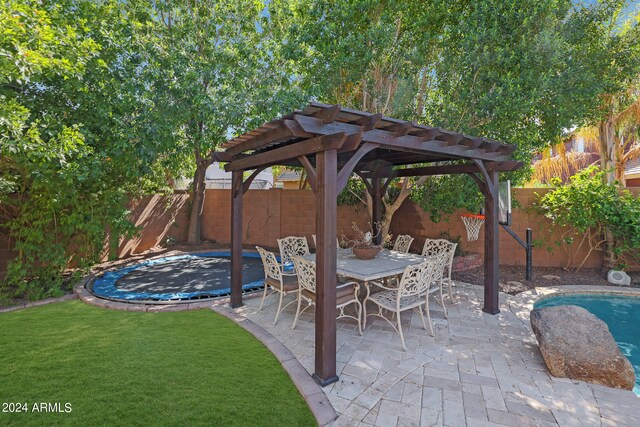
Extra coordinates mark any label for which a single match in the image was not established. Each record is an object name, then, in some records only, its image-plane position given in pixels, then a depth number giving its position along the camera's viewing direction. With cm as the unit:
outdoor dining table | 418
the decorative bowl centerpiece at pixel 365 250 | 507
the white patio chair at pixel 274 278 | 443
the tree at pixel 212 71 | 682
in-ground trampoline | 559
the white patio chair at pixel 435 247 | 592
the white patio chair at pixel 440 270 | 443
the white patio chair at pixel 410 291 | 381
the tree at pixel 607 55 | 610
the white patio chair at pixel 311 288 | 396
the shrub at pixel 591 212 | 634
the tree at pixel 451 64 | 577
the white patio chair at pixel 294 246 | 653
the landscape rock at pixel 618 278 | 636
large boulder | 292
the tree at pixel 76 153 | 474
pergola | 302
